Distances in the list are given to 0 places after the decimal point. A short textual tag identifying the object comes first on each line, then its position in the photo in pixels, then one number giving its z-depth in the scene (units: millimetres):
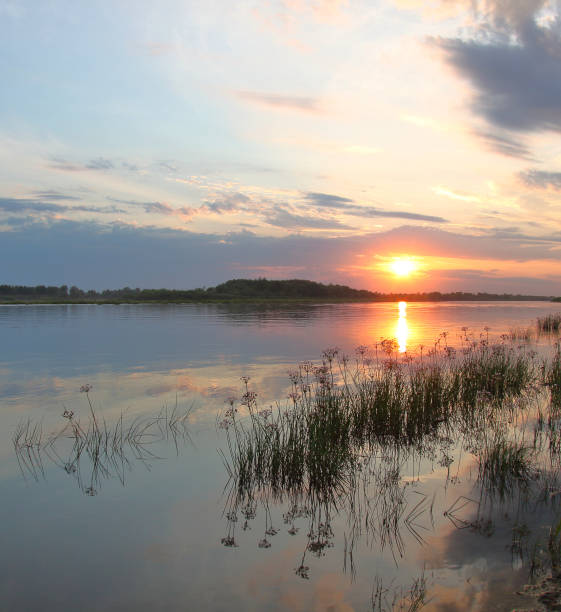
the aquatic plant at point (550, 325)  34969
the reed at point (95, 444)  8141
